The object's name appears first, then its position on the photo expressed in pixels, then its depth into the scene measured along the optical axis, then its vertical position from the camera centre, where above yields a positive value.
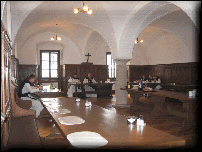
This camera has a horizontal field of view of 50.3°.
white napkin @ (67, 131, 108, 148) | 2.26 -0.73
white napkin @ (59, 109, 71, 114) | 3.96 -0.69
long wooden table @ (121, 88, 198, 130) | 5.86 -0.92
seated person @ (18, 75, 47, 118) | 7.45 -0.65
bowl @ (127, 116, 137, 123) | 3.15 -0.66
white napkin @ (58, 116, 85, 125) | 3.15 -0.70
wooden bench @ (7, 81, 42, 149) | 3.33 -1.03
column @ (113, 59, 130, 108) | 9.94 -0.36
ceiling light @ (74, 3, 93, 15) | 7.81 +2.42
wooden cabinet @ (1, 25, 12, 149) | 2.92 -0.24
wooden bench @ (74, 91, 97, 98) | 13.23 -1.21
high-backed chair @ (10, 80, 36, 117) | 4.88 -0.87
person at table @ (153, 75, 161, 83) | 14.48 -0.33
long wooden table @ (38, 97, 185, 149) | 2.35 -0.73
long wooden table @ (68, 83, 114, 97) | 14.23 -0.99
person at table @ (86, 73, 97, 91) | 13.71 -0.36
